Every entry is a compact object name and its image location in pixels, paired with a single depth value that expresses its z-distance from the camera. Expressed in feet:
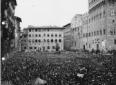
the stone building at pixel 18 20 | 289.62
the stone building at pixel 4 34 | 109.98
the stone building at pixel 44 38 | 329.93
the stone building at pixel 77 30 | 284.74
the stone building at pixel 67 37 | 351.34
